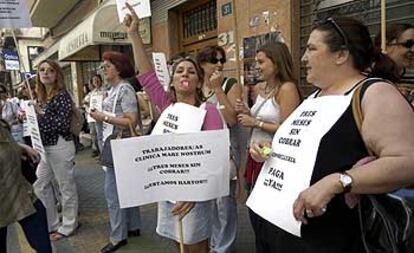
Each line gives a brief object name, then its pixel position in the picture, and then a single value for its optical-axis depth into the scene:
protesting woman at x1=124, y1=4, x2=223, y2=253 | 2.51
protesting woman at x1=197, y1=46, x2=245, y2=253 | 3.49
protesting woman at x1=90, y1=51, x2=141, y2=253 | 3.77
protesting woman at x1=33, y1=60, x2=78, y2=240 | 4.22
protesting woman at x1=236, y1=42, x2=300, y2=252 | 2.88
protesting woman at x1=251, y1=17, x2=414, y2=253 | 1.38
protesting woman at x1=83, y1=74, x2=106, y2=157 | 9.35
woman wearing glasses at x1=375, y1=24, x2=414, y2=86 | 2.65
